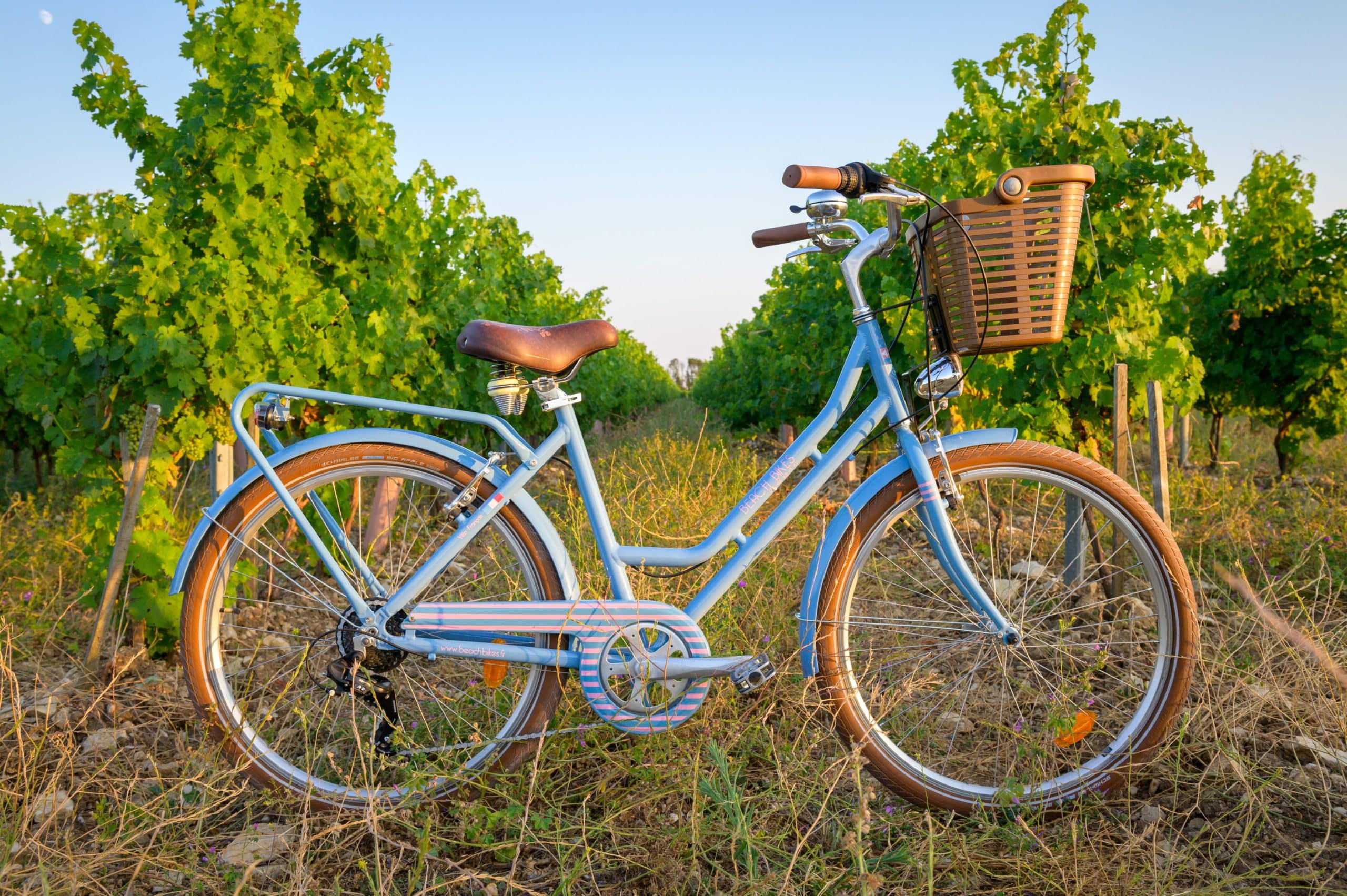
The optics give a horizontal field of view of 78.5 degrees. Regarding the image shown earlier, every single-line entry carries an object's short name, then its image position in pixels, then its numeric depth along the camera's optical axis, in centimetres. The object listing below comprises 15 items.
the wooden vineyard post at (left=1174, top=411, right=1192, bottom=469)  771
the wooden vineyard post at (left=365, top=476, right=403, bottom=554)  345
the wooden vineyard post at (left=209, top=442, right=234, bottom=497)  341
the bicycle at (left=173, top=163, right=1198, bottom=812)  193
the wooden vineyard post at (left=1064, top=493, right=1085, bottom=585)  266
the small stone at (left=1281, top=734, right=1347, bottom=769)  214
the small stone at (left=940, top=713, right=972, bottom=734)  245
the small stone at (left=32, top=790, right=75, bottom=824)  195
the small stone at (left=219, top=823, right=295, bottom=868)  184
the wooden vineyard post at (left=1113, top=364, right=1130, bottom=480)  320
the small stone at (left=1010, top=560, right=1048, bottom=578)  376
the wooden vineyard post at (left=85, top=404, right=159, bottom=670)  296
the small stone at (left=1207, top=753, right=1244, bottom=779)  209
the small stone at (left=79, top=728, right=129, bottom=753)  242
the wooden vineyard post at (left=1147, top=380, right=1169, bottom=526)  318
